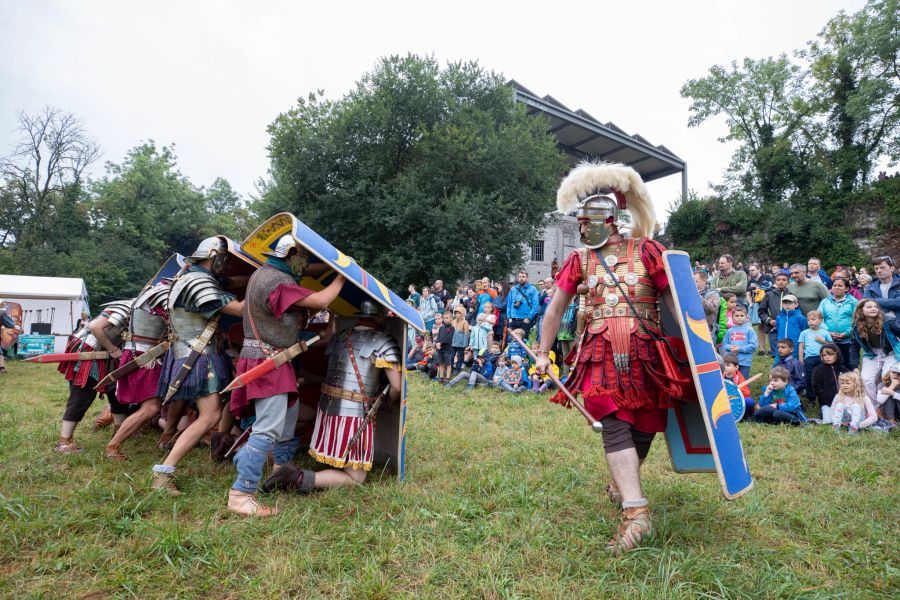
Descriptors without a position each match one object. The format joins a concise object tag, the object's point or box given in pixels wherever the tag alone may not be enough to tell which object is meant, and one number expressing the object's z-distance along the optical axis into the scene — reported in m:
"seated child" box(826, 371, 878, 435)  5.30
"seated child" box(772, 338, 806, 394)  6.30
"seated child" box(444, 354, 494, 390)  8.66
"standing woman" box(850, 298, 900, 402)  5.61
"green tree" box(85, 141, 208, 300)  28.25
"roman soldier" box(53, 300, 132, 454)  4.16
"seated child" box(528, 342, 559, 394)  7.83
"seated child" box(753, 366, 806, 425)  5.66
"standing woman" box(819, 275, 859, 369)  6.26
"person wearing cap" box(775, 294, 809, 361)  7.11
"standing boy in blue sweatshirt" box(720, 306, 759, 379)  6.68
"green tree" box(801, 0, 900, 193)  19.61
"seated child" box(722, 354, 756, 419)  5.97
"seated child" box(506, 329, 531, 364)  8.63
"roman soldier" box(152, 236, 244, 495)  3.35
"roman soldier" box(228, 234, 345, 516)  3.04
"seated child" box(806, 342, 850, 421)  5.94
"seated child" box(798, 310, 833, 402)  6.28
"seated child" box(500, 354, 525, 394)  8.14
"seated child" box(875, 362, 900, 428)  5.29
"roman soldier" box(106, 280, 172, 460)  3.88
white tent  13.03
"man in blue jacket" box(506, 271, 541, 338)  9.23
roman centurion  2.62
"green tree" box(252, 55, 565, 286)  18.59
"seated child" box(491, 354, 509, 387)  8.45
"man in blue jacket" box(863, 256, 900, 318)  5.81
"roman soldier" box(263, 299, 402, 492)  3.41
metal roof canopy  26.20
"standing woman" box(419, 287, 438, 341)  12.30
